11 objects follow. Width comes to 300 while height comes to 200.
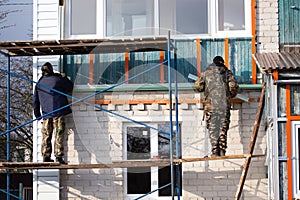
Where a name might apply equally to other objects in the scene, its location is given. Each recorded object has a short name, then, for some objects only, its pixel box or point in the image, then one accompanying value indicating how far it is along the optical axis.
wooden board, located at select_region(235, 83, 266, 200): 11.76
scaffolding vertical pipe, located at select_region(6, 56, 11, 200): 12.75
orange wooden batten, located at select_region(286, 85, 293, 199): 11.40
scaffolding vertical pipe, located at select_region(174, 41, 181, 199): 12.01
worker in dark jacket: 12.54
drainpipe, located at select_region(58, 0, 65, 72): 13.28
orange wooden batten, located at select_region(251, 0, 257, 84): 12.87
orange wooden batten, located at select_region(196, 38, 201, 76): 13.02
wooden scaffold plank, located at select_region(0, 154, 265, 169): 11.95
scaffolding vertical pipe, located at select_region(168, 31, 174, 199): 11.80
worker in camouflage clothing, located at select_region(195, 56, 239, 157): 12.08
